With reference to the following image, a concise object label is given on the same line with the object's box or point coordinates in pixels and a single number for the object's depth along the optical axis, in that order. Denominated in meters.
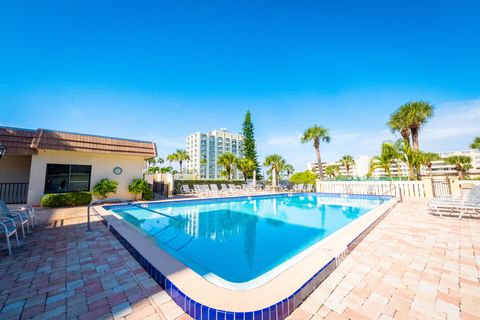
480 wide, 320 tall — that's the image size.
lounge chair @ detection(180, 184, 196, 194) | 15.27
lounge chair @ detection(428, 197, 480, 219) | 5.66
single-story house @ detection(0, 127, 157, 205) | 8.65
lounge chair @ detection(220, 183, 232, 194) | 16.42
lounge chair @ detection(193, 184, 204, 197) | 14.81
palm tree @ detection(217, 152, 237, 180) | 30.34
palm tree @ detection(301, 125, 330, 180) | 23.00
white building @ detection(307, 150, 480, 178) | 77.91
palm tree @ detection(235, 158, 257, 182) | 29.88
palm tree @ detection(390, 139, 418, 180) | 15.35
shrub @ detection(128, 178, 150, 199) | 10.73
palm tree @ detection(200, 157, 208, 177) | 79.31
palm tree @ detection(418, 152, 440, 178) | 33.84
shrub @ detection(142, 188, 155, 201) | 11.08
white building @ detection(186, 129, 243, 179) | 79.94
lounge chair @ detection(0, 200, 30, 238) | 4.32
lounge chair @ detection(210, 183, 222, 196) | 15.16
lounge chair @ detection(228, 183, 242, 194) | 16.56
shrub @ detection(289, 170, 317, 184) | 18.07
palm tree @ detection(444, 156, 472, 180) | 39.09
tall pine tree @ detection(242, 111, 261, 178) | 31.94
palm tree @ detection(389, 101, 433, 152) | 17.30
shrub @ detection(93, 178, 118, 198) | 9.80
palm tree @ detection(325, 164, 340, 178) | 53.77
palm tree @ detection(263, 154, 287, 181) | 28.05
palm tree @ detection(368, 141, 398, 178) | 18.38
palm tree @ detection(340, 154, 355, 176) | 46.66
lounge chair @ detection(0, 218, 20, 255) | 3.40
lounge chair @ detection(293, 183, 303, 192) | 16.83
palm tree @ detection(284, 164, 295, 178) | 29.89
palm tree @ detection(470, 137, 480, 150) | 22.72
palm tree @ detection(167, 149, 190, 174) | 46.69
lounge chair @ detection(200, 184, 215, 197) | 14.86
